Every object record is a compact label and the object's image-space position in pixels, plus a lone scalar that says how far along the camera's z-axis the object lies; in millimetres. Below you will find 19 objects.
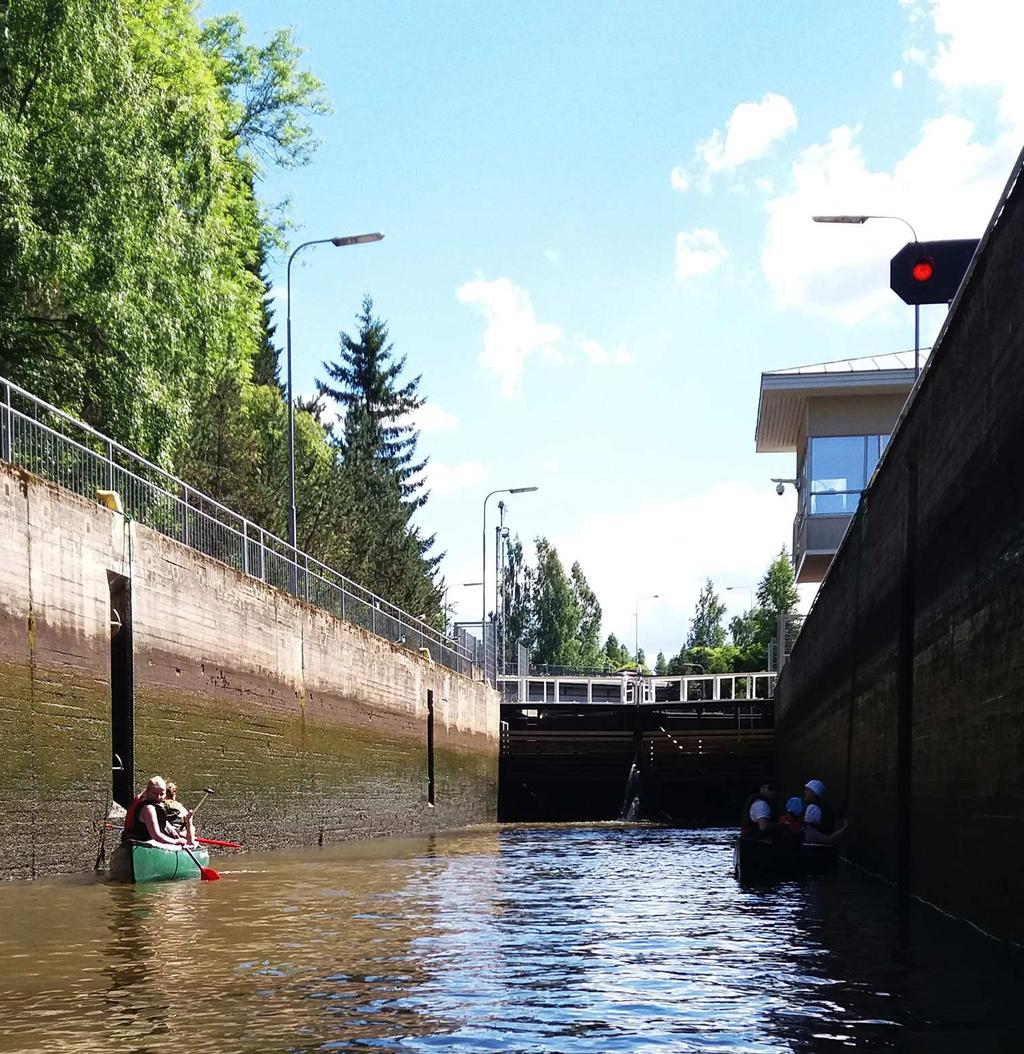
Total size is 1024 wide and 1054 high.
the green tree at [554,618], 125375
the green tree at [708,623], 155375
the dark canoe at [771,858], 20141
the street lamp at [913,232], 24188
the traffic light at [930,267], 17703
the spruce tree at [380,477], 58188
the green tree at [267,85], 42062
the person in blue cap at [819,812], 21906
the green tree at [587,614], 139000
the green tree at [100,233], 27531
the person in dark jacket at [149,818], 19016
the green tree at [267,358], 72562
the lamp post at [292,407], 31891
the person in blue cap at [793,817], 21391
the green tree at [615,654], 145500
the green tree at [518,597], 127312
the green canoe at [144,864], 18750
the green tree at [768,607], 94438
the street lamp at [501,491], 59625
